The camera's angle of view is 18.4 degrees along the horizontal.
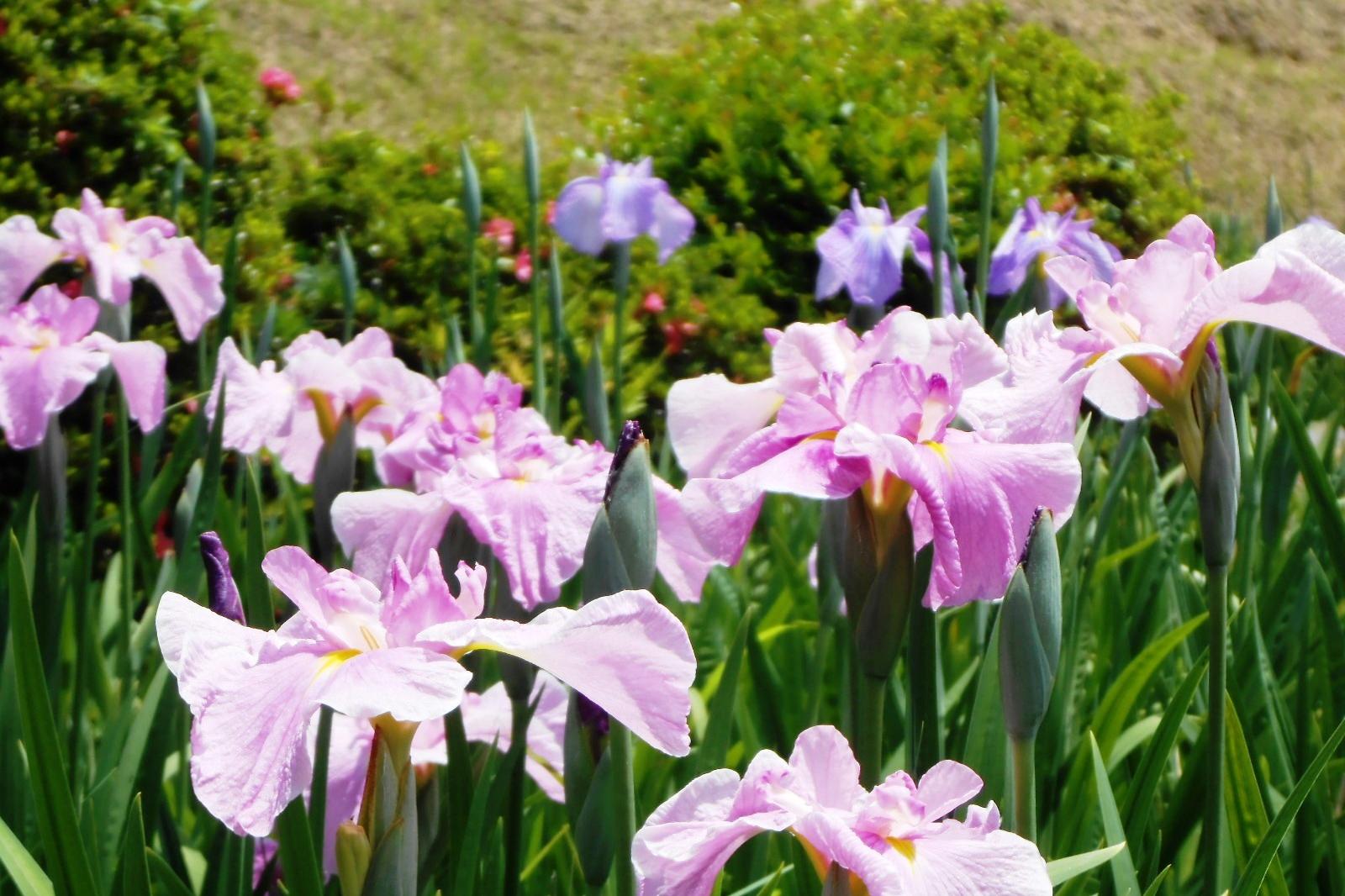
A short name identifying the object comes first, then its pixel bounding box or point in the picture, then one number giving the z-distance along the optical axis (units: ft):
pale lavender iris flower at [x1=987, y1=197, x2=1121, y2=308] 8.57
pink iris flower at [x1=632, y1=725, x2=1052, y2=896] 5.67
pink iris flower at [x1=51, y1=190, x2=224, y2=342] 8.24
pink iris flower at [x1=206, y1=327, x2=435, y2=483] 7.86
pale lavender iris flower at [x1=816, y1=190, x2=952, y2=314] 8.74
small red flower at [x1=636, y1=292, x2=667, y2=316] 12.26
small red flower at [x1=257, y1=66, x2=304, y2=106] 12.49
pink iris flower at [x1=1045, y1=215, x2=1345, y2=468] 6.67
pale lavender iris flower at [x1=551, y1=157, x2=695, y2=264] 9.03
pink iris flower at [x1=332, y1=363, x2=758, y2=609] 7.05
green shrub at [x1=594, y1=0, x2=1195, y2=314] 13.16
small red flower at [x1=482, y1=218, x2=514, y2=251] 12.04
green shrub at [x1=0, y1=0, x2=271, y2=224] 10.23
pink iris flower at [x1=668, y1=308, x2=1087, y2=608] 6.67
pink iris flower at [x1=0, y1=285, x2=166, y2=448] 7.74
